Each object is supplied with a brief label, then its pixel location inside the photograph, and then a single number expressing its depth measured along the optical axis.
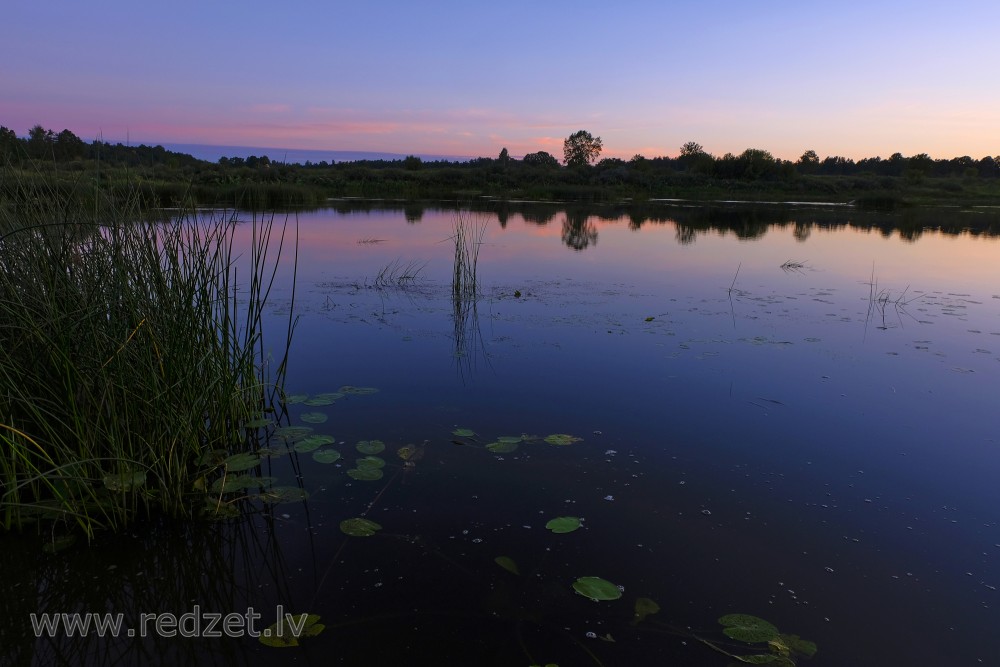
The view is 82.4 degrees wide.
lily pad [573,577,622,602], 2.30
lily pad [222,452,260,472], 2.95
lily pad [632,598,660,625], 2.21
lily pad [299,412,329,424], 3.82
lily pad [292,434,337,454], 3.44
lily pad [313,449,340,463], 3.32
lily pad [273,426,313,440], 3.58
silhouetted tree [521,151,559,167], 44.59
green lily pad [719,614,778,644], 2.11
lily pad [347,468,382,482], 3.16
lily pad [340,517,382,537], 2.68
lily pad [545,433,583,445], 3.66
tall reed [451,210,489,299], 7.64
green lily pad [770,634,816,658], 2.06
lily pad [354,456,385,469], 3.28
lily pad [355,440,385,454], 3.45
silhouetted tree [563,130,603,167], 54.09
